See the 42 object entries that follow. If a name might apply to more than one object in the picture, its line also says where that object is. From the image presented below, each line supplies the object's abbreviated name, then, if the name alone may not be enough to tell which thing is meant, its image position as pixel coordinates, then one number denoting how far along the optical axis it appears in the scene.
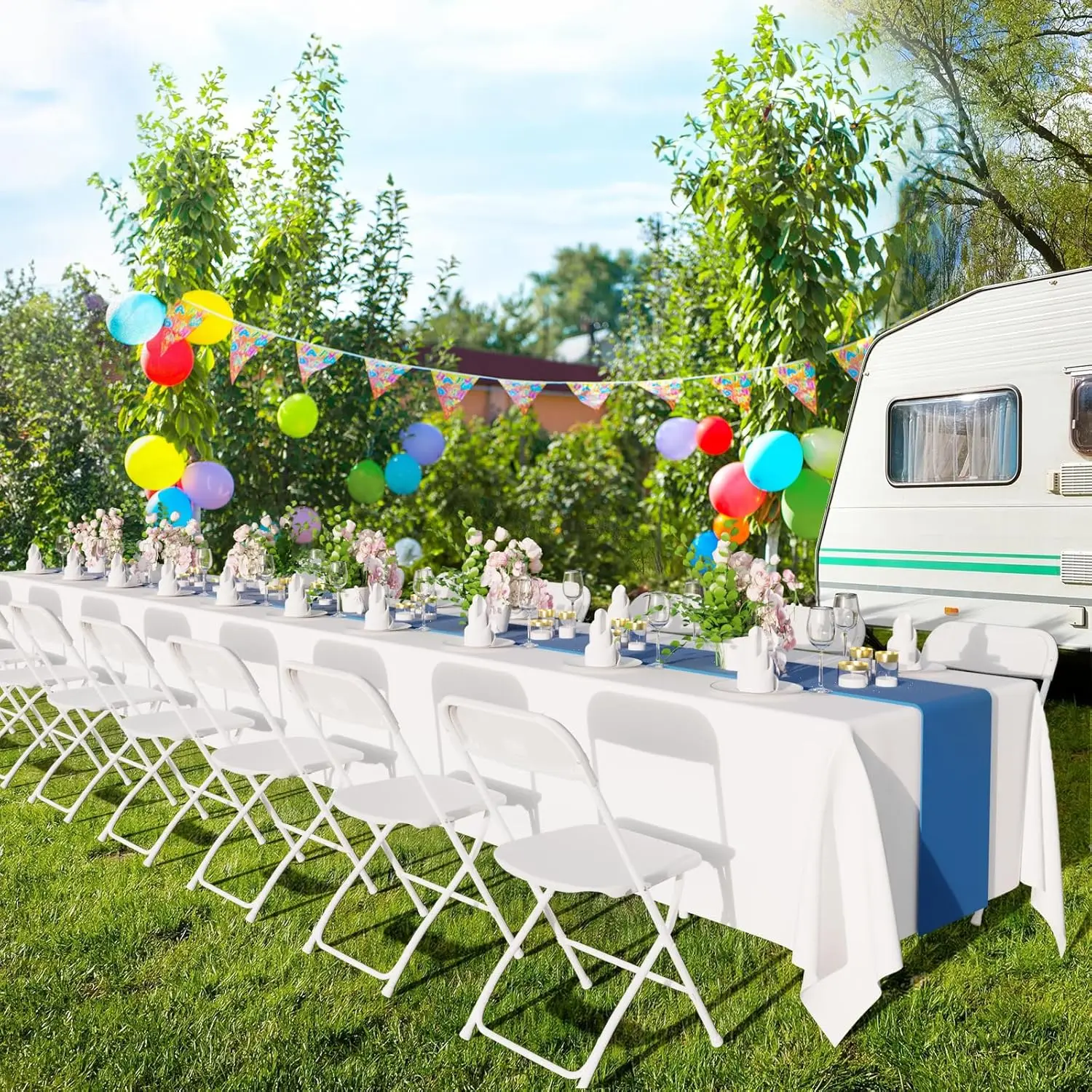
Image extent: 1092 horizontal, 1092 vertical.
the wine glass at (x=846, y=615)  3.14
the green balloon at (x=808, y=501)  7.18
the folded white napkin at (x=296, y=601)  4.58
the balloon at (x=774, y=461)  6.89
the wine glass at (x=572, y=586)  4.04
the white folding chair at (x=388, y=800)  2.79
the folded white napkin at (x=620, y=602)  3.62
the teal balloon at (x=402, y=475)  8.51
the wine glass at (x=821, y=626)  3.05
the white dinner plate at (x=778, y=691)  2.95
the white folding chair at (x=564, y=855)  2.39
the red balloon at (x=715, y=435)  7.98
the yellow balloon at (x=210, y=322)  7.10
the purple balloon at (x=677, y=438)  8.24
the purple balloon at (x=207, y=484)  7.44
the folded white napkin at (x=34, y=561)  6.65
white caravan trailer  5.50
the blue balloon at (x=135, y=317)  6.70
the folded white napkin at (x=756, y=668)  2.94
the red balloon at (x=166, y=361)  7.04
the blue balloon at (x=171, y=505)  7.20
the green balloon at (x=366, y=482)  8.39
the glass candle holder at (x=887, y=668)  3.06
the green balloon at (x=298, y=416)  7.73
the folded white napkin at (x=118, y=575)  5.82
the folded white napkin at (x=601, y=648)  3.36
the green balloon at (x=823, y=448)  7.04
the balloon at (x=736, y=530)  7.85
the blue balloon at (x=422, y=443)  8.80
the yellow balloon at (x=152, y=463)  7.10
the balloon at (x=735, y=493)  7.38
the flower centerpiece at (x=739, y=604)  3.12
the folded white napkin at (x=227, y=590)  5.00
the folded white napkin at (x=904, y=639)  3.36
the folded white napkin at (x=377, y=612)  4.23
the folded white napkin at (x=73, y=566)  6.27
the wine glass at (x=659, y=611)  3.59
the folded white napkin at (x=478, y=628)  3.79
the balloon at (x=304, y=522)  7.83
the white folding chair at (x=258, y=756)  3.27
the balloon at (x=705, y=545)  8.39
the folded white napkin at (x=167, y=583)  5.39
